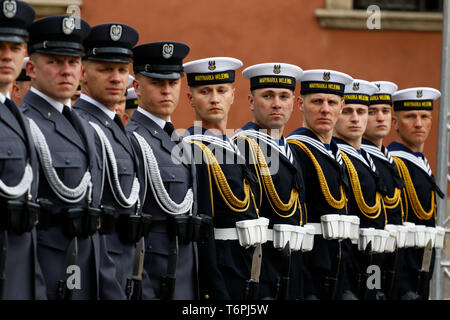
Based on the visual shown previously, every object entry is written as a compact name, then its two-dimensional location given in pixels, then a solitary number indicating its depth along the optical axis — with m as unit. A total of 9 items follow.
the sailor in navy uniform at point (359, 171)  15.90
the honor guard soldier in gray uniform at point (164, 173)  12.27
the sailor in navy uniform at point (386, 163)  16.70
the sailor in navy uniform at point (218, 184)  12.83
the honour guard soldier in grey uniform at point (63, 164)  10.95
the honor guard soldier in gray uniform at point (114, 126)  11.79
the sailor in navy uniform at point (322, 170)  14.73
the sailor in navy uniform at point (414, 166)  17.56
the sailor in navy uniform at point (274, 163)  13.79
